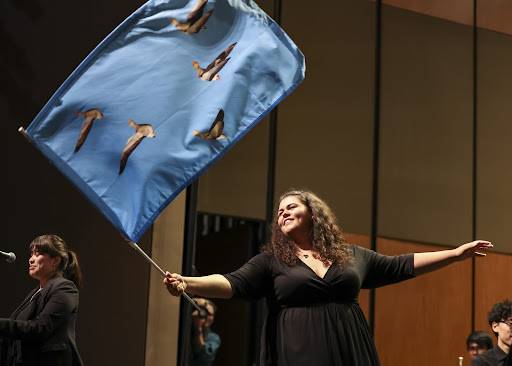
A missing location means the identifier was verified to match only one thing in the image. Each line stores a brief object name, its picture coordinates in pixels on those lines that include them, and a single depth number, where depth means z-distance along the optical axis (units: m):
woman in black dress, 7.91
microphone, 8.89
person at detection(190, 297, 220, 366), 15.55
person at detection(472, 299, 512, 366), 10.97
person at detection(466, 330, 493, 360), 13.86
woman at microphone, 9.85
